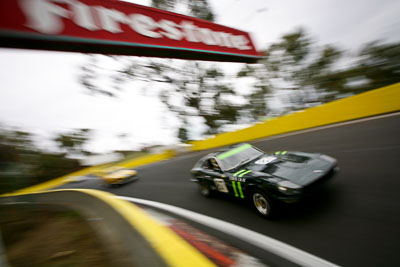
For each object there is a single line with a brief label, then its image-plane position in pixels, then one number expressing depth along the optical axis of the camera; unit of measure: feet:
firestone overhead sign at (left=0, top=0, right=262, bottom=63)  8.28
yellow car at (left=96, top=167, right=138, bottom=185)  32.42
